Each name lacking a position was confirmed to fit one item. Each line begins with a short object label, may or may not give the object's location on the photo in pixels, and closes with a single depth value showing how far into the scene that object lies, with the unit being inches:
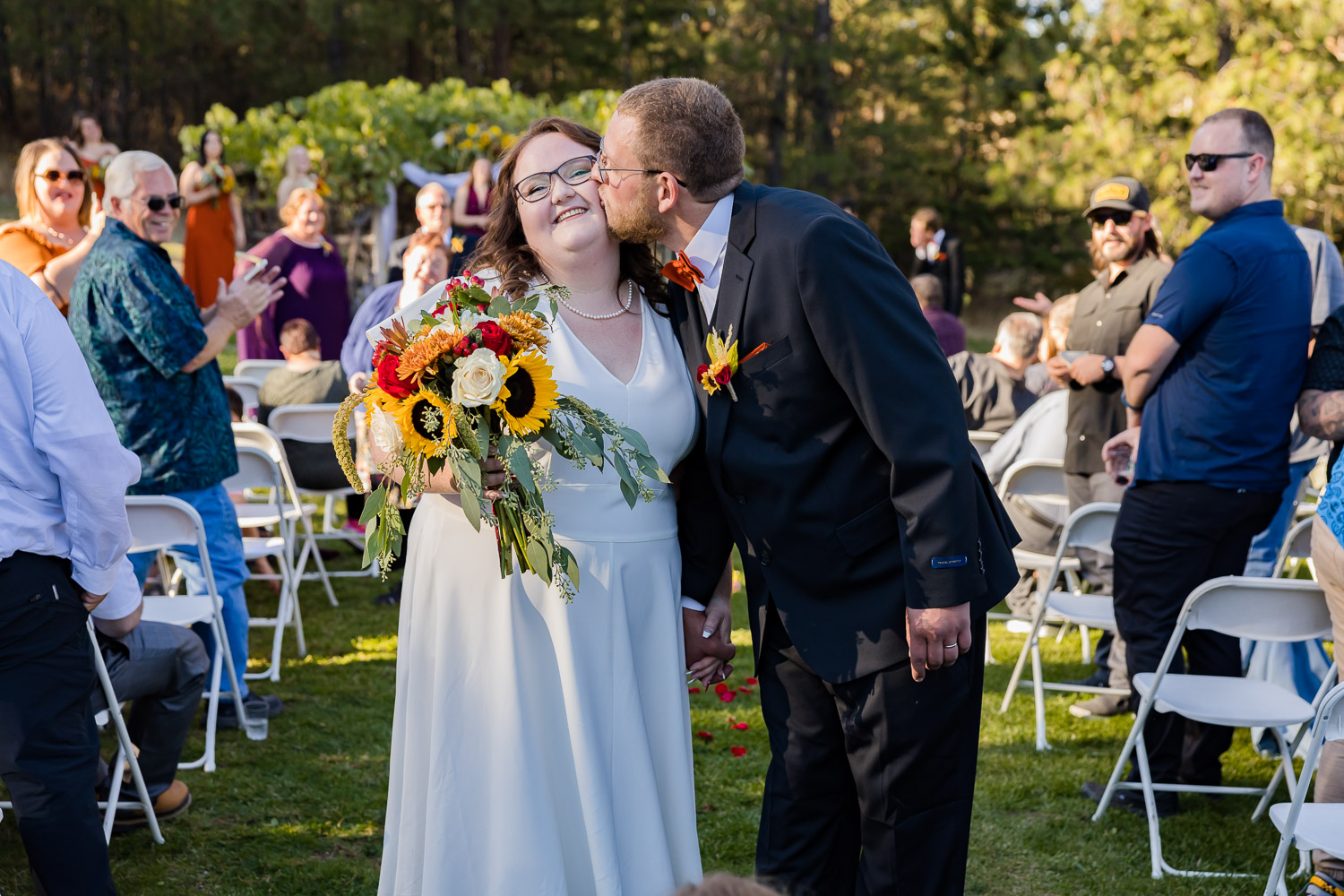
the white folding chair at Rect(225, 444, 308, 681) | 222.7
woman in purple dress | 343.9
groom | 96.8
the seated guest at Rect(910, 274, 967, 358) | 330.0
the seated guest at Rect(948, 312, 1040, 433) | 294.0
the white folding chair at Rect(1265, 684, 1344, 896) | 111.1
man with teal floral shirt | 174.9
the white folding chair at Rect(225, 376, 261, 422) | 300.7
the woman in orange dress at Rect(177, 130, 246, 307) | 391.5
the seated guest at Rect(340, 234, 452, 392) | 253.4
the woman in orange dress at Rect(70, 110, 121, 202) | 469.7
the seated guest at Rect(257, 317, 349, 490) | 273.4
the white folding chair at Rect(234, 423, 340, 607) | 238.8
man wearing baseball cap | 211.5
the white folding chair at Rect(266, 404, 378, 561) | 268.2
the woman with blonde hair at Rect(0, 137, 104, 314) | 222.1
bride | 108.8
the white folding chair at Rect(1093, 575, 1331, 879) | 147.1
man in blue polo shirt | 159.3
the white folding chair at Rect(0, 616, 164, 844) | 138.8
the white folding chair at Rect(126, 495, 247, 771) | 168.6
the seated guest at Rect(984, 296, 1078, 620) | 243.6
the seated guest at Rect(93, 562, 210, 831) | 147.5
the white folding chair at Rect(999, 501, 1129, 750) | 193.9
